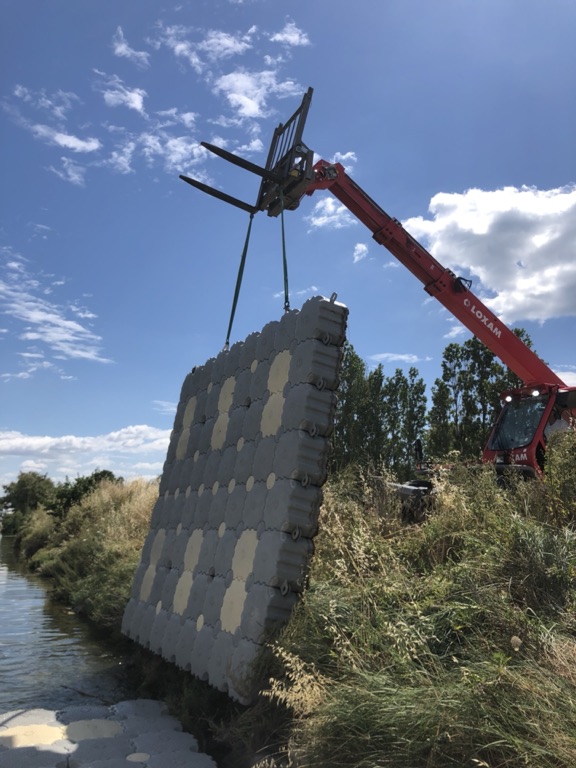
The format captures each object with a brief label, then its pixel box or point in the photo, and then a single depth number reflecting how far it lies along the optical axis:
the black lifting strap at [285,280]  6.72
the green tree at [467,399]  17.21
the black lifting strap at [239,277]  7.70
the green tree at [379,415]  18.59
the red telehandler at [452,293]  7.78
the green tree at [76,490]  25.55
